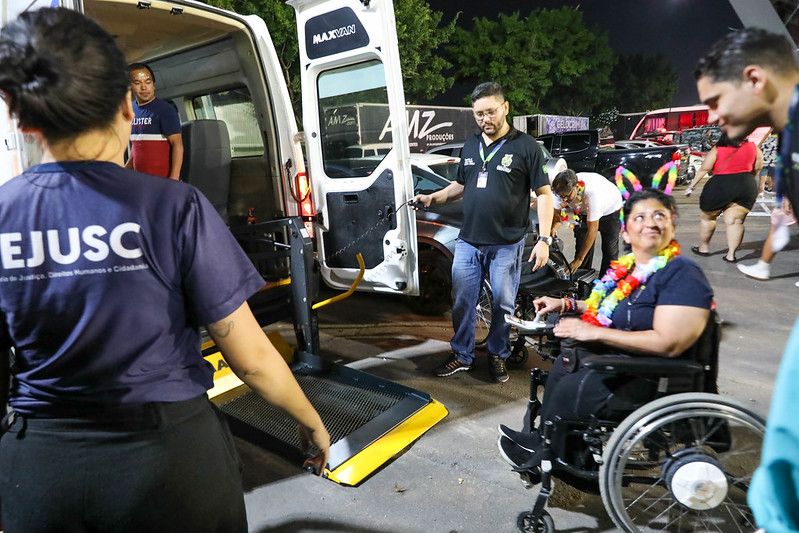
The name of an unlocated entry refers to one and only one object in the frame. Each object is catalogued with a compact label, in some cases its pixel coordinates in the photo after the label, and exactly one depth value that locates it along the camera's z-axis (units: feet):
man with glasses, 11.18
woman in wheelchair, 6.50
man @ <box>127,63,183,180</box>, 11.92
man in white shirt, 15.03
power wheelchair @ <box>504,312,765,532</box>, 6.15
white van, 10.83
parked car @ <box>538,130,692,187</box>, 38.29
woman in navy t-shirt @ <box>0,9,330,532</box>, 3.01
